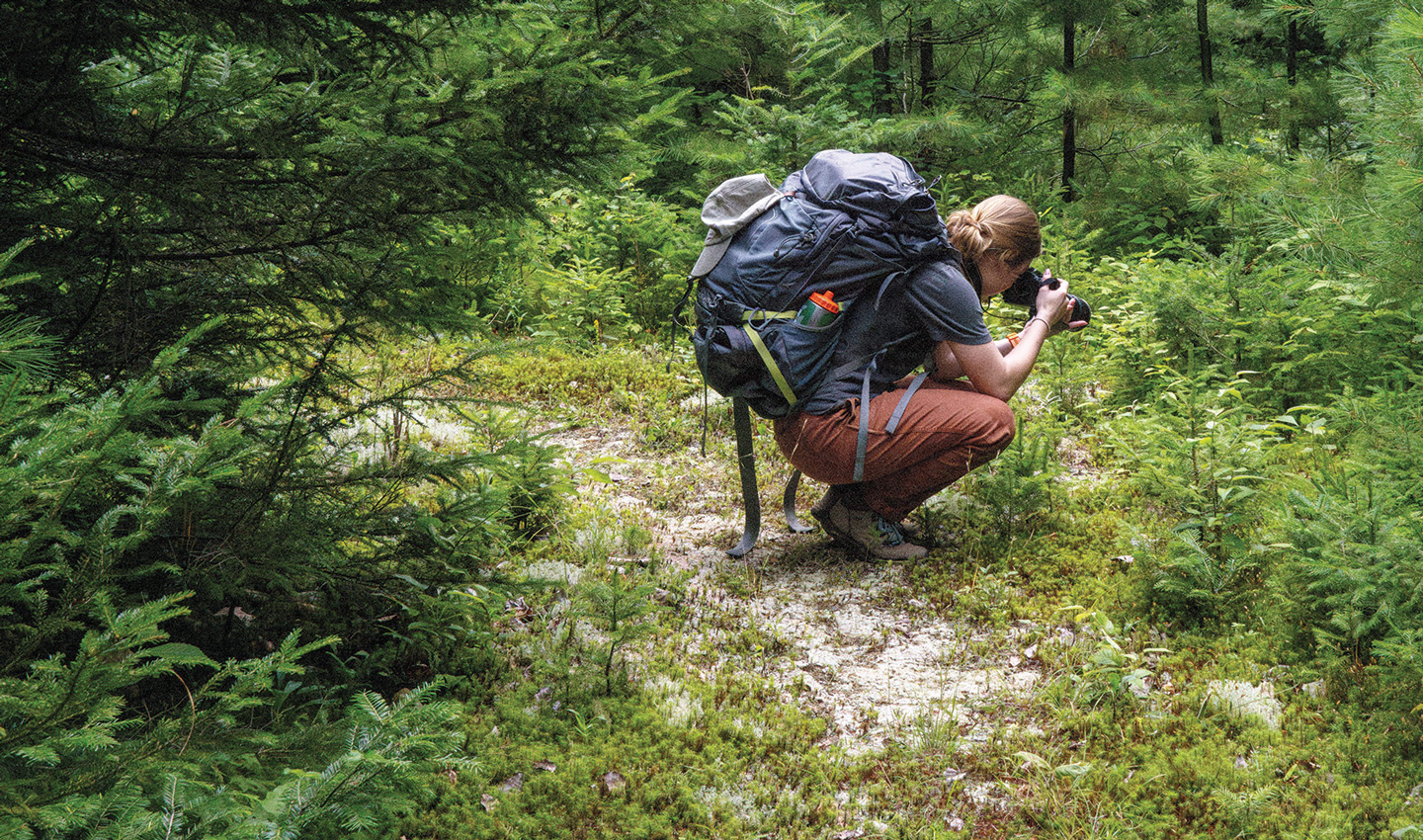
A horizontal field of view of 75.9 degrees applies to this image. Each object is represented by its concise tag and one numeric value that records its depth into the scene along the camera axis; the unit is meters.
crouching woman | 4.96
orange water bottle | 4.86
